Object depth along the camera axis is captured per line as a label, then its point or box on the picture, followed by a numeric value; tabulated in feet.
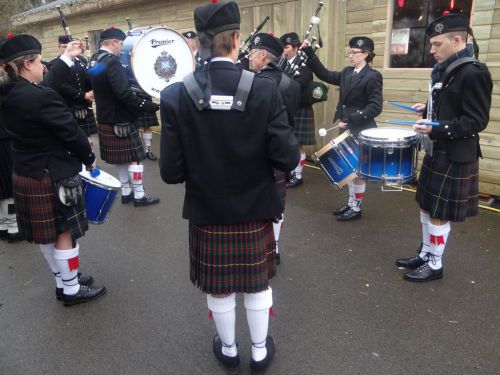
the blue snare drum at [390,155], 9.27
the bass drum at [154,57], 12.79
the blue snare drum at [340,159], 11.25
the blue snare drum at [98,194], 8.77
